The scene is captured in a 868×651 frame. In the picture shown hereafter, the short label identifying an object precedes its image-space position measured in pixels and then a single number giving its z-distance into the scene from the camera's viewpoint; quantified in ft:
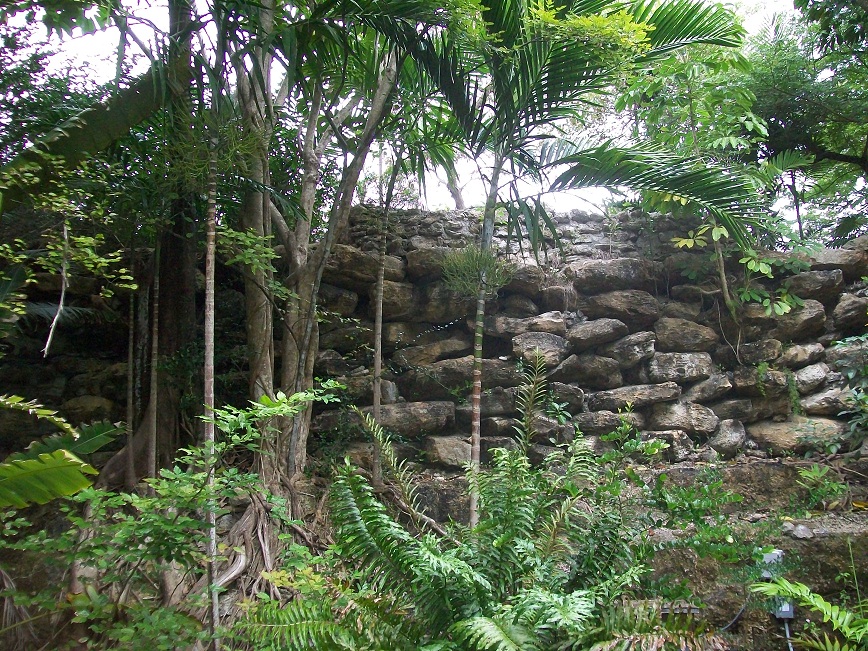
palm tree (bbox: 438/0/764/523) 11.51
